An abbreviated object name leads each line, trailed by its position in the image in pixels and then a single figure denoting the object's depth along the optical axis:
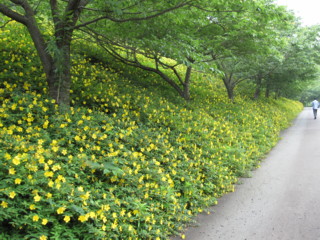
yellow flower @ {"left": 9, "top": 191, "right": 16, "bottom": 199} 2.84
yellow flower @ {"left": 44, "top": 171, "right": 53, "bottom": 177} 3.32
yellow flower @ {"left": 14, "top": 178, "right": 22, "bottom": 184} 3.04
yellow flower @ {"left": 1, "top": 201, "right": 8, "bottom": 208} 2.79
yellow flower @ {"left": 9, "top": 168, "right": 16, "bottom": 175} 3.10
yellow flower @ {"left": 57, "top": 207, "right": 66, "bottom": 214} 3.02
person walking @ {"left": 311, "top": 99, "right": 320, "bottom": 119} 19.44
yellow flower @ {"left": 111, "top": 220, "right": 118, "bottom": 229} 3.34
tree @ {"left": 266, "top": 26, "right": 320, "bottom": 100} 15.27
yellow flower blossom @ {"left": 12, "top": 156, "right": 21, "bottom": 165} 3.17
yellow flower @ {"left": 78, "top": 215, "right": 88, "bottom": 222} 3.13
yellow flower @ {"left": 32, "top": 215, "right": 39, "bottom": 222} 2.84
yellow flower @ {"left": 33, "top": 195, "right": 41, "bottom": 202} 2.96
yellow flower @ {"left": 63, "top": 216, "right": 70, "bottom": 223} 3.04
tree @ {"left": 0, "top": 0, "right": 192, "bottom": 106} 5.67
